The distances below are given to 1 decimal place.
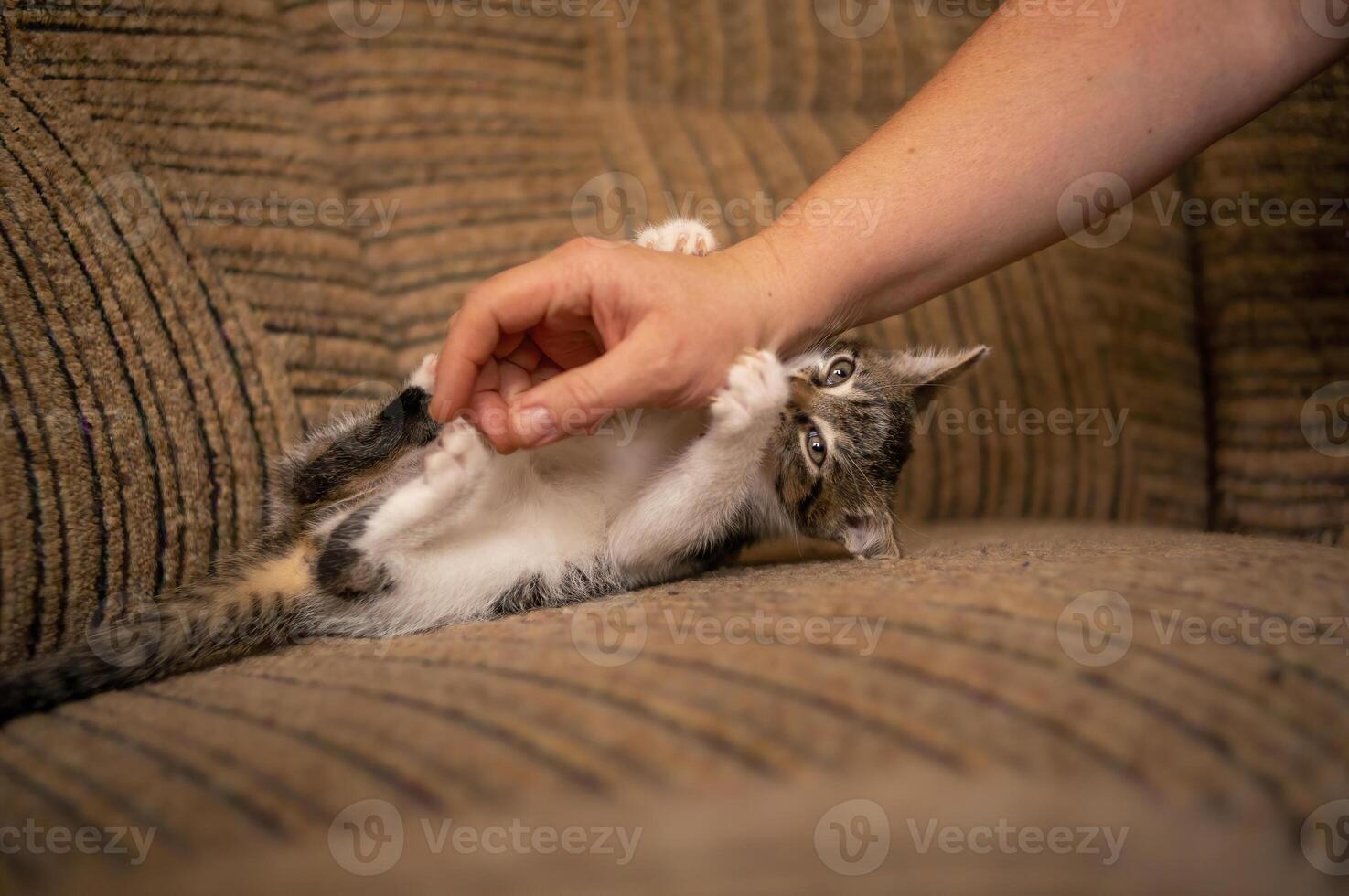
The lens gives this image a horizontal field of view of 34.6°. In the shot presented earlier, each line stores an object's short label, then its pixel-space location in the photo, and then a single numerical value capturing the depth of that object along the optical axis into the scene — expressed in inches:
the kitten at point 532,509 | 28.9
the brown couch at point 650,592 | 23.1
